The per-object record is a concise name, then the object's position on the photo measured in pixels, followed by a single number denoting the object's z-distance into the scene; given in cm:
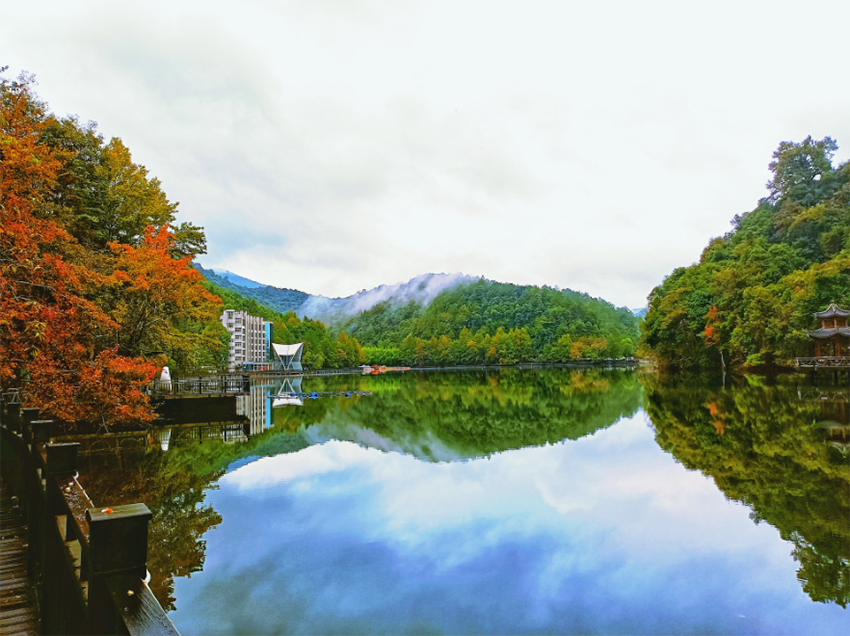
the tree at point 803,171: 4759
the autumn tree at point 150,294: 1673
